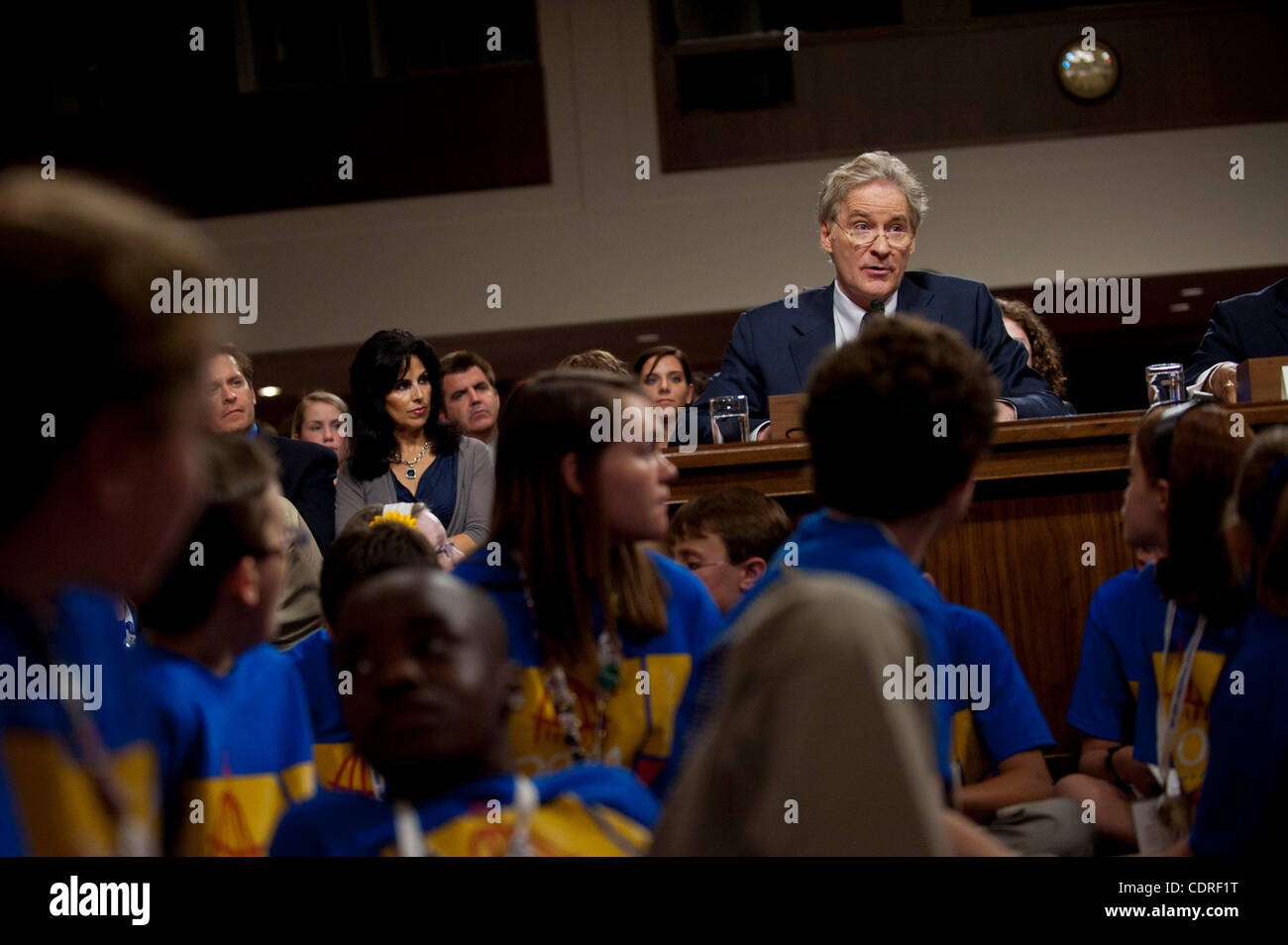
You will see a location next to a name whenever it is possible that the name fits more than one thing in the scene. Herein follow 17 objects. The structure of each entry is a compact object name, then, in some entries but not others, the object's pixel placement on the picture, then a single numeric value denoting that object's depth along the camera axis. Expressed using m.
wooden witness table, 2.57
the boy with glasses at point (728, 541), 2.36
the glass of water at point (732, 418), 2.98
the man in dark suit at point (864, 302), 3.00
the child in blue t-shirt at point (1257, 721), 1.46
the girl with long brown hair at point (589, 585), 1.67
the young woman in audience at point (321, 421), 4.39
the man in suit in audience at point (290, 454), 3.07
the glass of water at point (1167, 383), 2.78
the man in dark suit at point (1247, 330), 3.37
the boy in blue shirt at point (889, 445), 1.31
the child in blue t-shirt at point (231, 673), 1.45
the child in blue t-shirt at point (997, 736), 2.02
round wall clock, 6.35
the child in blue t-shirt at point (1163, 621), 1.84
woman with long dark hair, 3.22
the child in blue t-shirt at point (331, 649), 1.96
